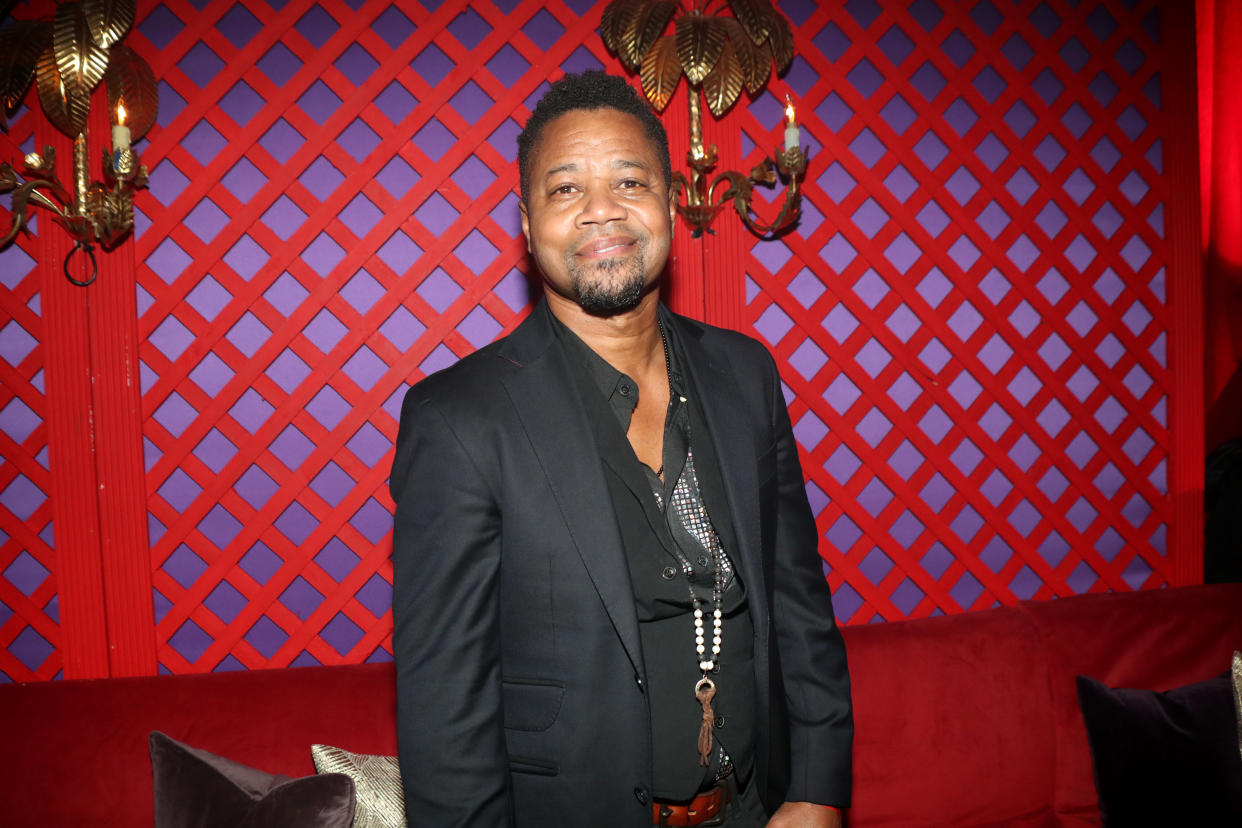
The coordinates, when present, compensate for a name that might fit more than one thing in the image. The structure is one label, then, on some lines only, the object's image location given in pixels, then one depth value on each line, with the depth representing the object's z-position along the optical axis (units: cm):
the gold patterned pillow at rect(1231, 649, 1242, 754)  136
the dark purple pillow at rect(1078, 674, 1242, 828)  131
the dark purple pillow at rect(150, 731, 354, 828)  105
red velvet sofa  122
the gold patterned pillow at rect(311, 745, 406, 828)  111
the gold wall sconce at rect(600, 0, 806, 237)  155
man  80
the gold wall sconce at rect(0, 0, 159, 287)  138
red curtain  212
